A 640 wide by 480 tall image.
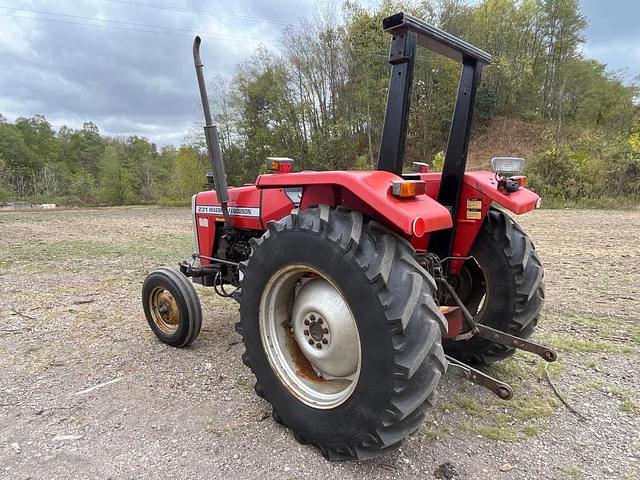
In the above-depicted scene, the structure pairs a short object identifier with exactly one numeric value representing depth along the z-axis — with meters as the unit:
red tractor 1.52
